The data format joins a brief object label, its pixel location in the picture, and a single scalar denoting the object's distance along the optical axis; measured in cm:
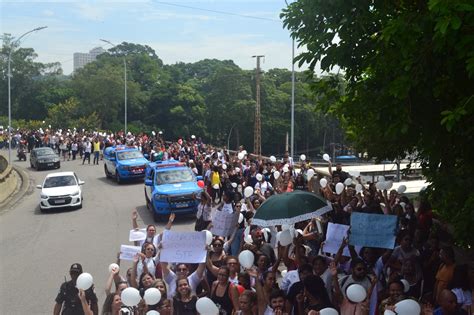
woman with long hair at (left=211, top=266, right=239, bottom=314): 659
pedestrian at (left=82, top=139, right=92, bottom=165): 3542
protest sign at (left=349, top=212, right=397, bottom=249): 774
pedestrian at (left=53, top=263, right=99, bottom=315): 711
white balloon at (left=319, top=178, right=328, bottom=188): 1255
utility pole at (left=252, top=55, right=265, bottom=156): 4319
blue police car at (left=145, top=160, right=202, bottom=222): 1717
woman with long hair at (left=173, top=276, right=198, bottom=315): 657
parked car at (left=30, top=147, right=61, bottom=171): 3331
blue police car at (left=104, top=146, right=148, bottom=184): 2634
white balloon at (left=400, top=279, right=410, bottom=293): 618
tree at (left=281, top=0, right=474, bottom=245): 563
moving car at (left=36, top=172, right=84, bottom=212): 2033
